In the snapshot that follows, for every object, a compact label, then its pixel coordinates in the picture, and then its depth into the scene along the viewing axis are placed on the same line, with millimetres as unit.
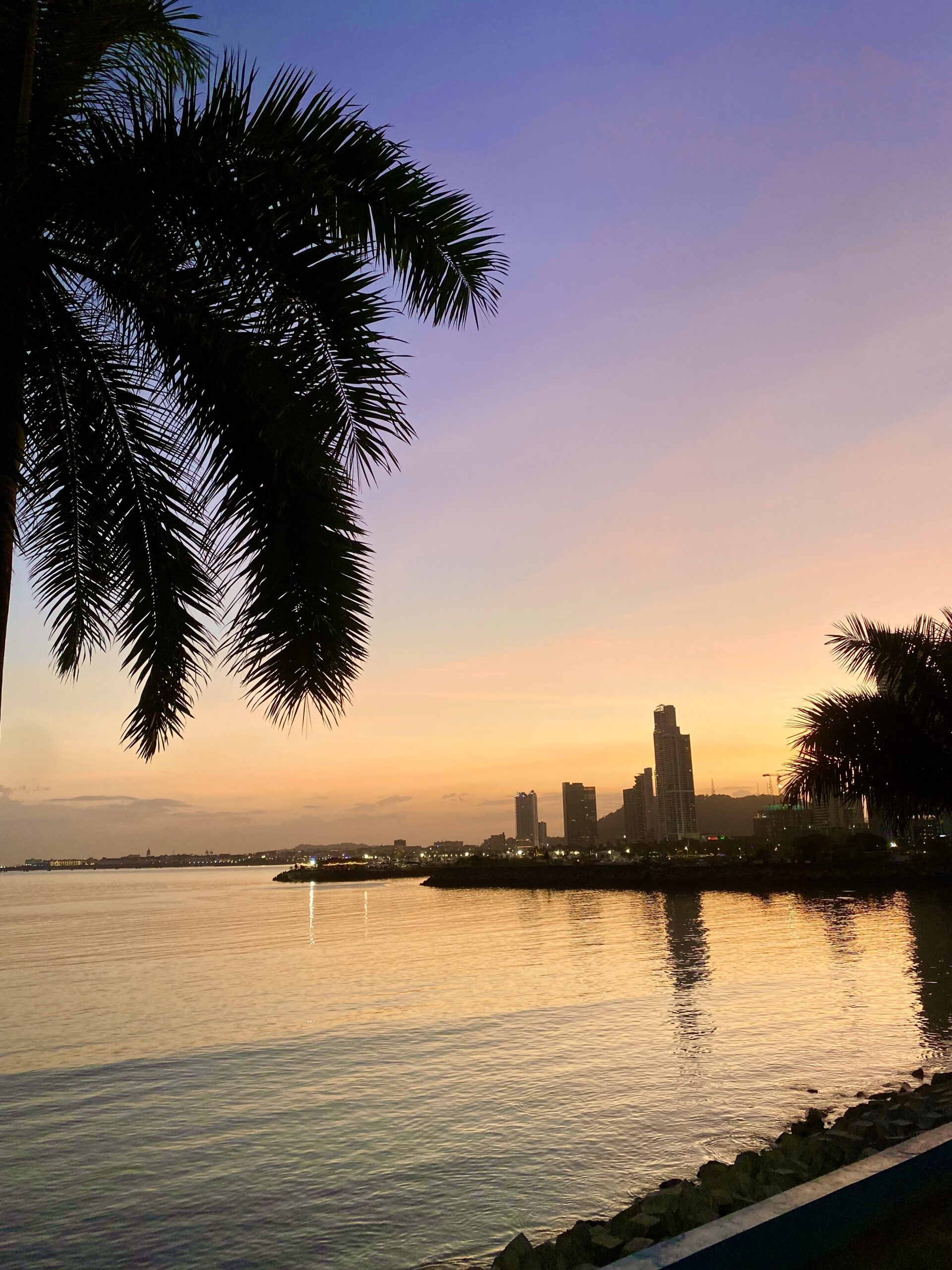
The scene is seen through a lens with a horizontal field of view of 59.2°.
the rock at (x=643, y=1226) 5340
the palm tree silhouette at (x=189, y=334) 4621
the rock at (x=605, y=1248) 5105
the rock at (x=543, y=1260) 4770
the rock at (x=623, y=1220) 5457
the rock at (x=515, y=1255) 4793
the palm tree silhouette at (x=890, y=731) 20766
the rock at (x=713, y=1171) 6707
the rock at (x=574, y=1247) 5152
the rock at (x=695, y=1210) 5266
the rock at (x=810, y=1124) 8781
